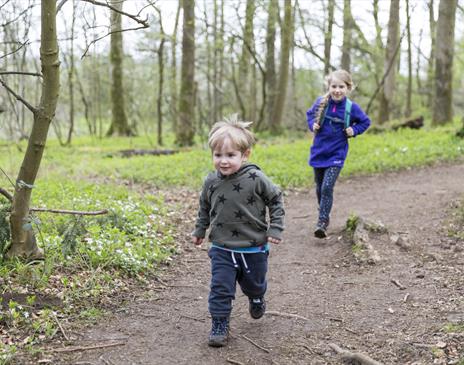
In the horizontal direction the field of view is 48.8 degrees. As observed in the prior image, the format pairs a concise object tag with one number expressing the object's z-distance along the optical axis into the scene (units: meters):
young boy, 3.84
